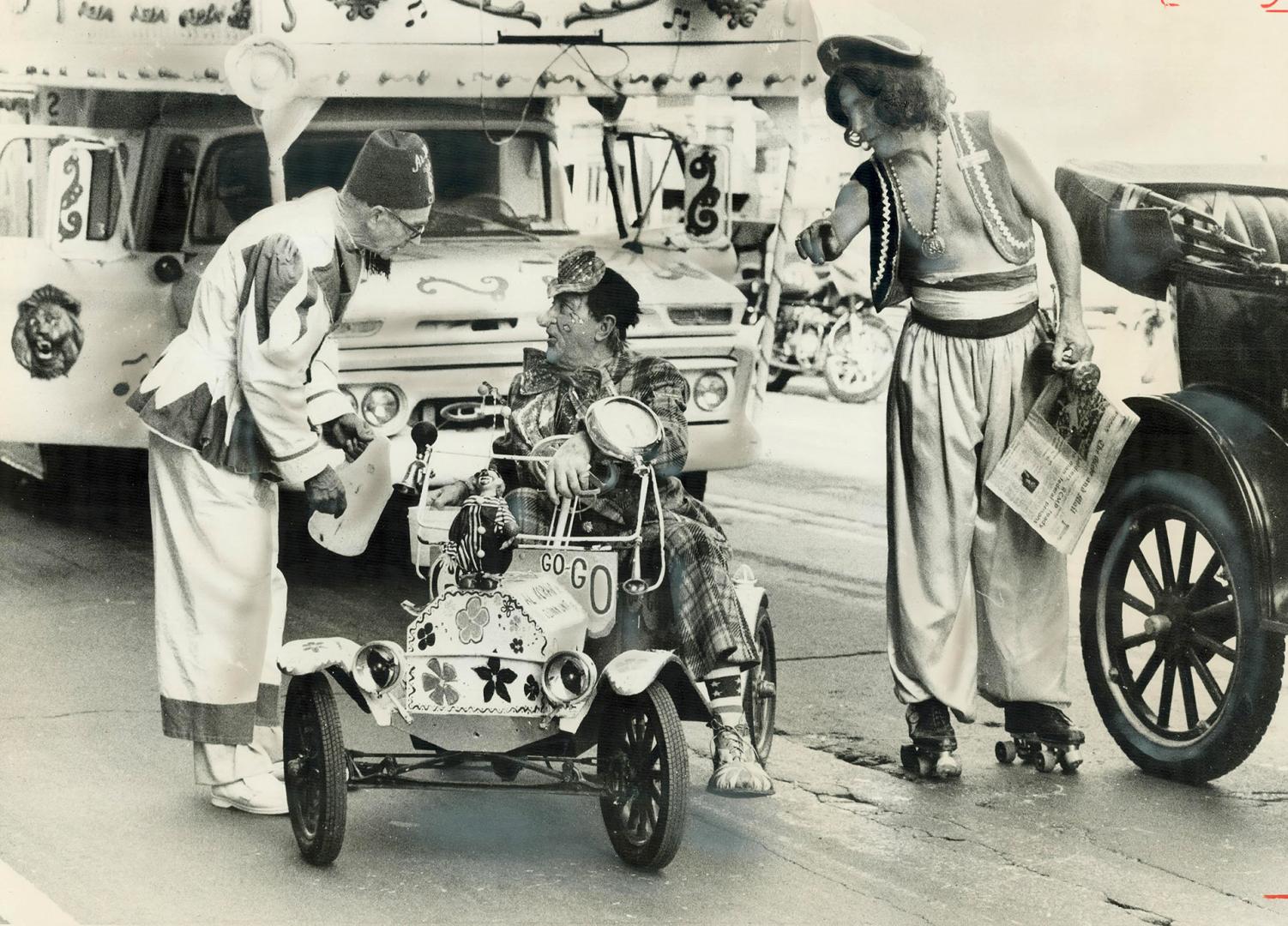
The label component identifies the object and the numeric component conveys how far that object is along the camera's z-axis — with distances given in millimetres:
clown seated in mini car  4734
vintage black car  4961
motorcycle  6984
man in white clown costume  4742
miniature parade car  4359
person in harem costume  5203
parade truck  5680
